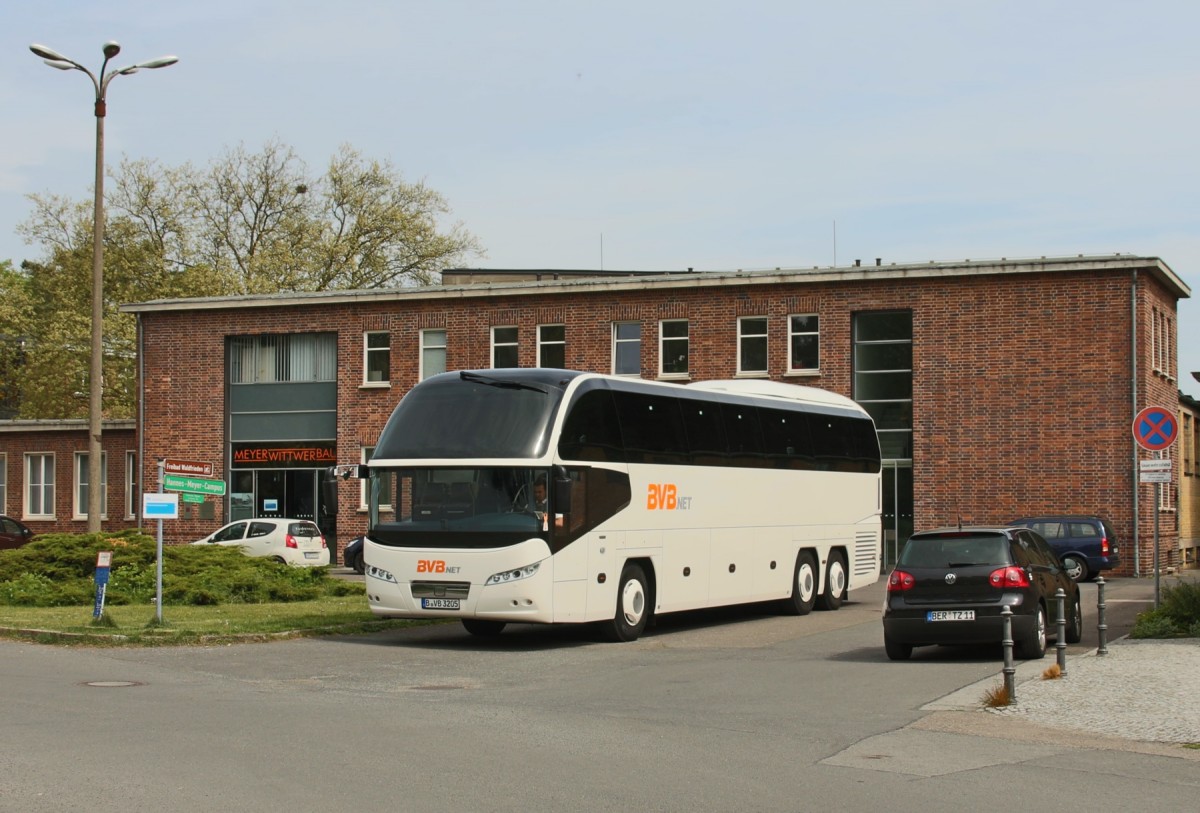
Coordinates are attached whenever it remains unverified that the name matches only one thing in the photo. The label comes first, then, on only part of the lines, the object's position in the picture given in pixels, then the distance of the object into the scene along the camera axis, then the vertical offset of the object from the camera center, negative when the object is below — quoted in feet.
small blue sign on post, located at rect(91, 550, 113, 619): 66.49 -5.13
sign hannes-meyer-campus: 67.00 -1.31
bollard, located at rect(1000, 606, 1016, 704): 44.83 -6.18
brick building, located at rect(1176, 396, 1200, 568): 148.97 -2.43
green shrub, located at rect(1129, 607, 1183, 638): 64.64 -7.16
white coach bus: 63.52 -2.01
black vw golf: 56.65 -4.99
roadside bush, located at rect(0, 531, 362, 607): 83.97 -6.92
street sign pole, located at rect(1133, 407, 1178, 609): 68.49 +1.39
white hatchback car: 128.88 -7.06
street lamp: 99.09 +14.57
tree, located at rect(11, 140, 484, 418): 219.00 +29.80
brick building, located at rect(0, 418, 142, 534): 168.96 -2.19
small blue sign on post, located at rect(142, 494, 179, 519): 65.05 -2.18
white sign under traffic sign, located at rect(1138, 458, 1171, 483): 69.87 -0.63
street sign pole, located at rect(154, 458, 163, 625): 67.92 -6.00
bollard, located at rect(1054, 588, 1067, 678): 51.08 -6.16
